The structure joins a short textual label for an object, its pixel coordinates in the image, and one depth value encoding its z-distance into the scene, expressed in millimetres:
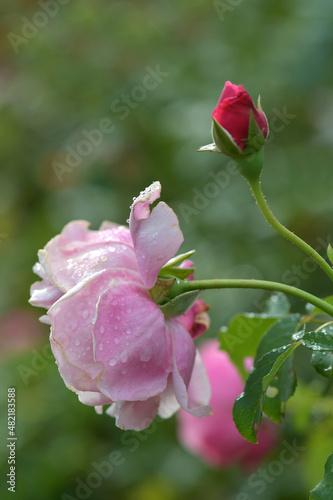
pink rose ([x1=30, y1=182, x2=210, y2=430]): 539
